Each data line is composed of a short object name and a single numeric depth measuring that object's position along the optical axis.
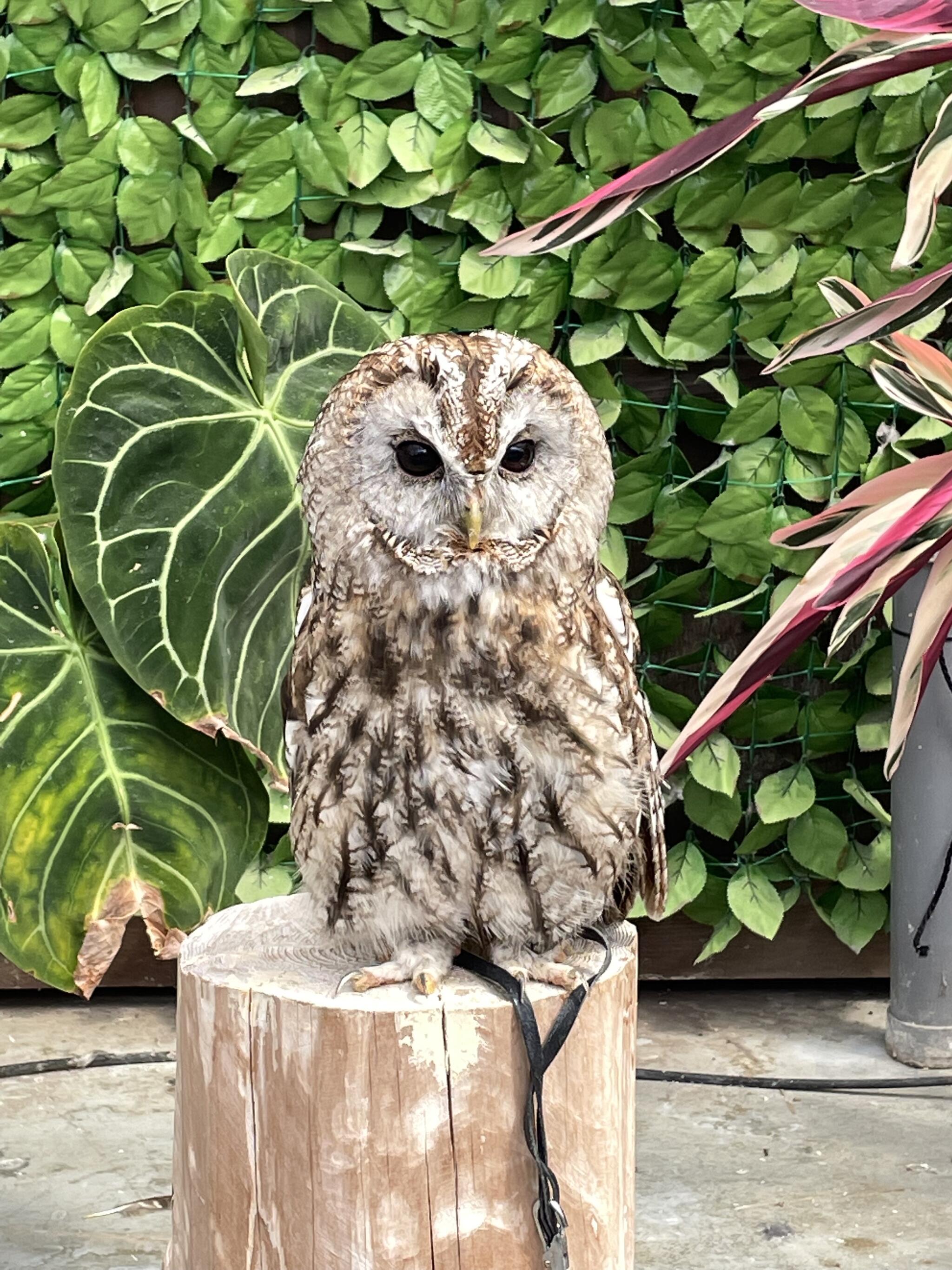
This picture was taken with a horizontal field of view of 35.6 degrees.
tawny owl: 1.27
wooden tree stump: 1.31
